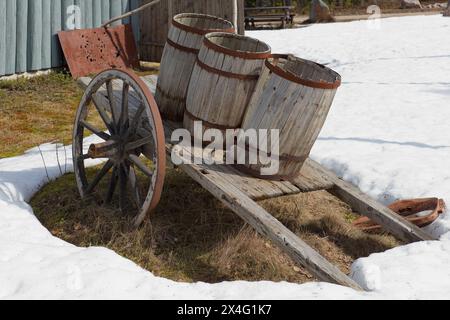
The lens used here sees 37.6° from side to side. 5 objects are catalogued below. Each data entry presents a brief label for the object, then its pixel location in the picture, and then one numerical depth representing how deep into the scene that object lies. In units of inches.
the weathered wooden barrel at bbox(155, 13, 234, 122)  211.3
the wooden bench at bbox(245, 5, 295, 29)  795.4
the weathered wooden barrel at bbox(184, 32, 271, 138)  192.9
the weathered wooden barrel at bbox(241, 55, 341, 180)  182.2
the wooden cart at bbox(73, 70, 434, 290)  169.8
